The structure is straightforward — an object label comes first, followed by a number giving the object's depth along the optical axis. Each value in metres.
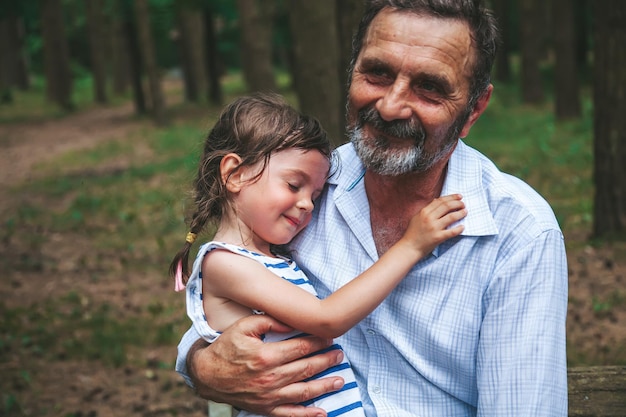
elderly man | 2.49
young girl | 2.59
